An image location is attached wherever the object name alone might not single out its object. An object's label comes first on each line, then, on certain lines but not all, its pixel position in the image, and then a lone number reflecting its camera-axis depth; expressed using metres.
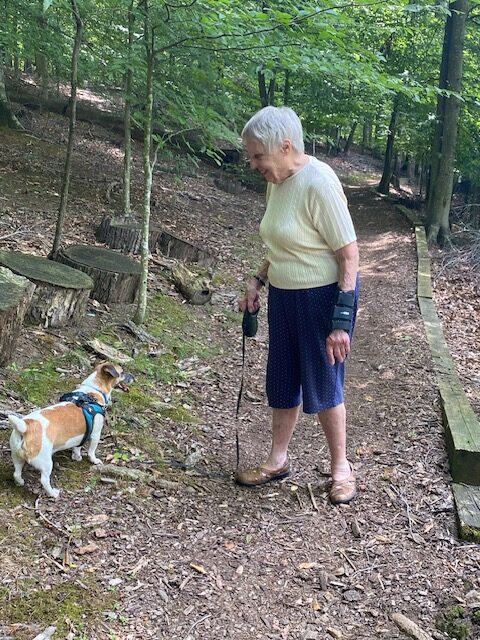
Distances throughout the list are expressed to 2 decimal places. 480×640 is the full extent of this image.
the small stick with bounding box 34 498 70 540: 2.62
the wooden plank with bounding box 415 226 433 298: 8.12
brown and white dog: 2.69
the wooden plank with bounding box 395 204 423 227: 13.56
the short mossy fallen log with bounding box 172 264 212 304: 6.58
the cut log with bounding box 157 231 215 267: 7.64
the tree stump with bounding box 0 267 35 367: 3.68
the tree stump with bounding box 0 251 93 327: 4.56
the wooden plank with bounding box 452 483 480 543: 2.89
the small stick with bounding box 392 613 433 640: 2.31
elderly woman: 2.79
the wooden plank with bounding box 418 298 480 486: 3.33
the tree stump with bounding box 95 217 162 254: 7.09
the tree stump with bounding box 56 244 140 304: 5.47
